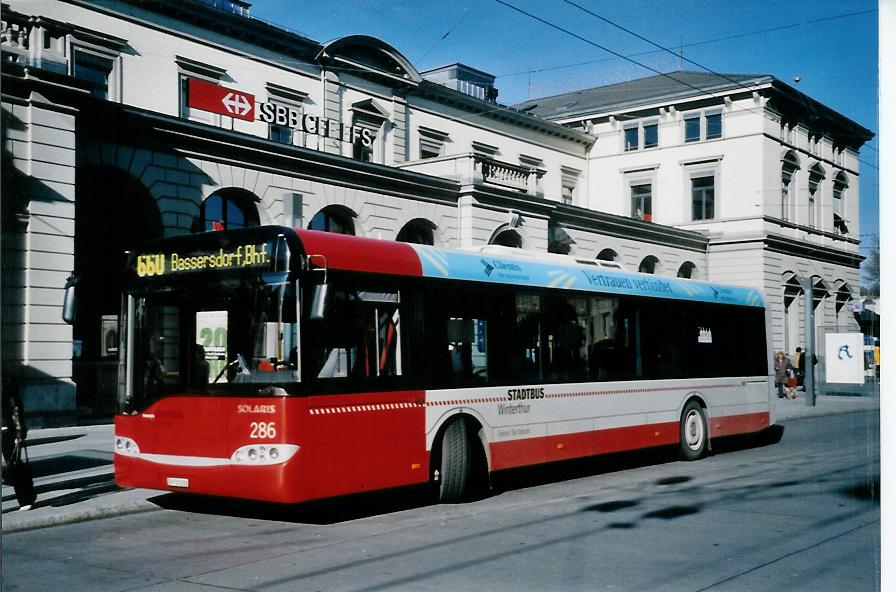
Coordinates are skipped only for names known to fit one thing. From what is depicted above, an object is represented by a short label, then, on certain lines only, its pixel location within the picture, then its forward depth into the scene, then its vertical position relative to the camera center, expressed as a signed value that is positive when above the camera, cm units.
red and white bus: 883 -33
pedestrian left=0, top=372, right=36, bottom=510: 986 -119
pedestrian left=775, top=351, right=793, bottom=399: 1921 -89
